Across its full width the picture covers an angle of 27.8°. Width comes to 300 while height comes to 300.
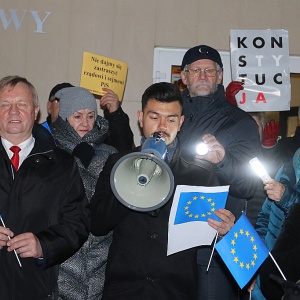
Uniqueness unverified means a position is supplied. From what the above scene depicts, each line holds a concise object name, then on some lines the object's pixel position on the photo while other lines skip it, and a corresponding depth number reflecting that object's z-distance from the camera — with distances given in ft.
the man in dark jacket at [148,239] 9.51
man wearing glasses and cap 10.47
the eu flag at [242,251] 8.84
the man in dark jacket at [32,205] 9.33
